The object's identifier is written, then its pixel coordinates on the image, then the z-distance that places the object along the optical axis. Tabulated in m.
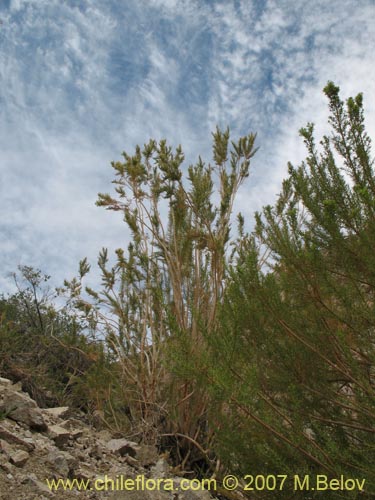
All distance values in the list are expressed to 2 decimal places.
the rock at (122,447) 4.49
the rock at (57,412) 5.05
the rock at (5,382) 5.01
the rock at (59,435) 4.14
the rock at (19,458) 3.31
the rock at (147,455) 4.42
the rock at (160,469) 4.06
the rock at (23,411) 4.15
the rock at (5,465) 3.16
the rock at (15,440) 3.63
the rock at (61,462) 3.51
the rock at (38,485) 3.03
